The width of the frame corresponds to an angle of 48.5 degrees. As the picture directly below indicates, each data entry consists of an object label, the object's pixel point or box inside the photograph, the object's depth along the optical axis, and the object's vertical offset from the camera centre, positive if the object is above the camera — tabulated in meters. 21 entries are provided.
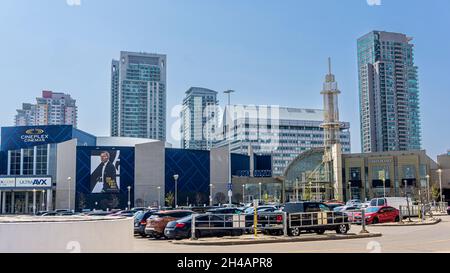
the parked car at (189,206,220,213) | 41.66 -2.61
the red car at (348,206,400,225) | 32.91 -2.55
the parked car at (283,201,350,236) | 21.95 -1.88
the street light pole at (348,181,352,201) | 90.54 -2.11
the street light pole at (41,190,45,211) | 75.94 -3.01
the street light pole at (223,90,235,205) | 91.94 +13.80
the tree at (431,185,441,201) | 74.43 -2.49
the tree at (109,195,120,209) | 80.00 -3.54
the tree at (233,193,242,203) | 94.44 -3.56
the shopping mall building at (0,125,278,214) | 76.88 +0.99
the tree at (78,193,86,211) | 77.50 -3.55
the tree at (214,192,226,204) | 88.62 -3.49
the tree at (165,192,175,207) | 81.45 -3.33
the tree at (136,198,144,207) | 80.50 -3.75
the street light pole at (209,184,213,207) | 85.64 -2.68
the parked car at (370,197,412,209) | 43.44 -2.10
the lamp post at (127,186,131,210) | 78.78 -2.75
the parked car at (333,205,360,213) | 40.10 -2.43
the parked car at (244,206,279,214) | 36.62 -2.27
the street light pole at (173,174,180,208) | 82.31 -2.27
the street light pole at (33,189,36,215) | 73.50 -3.04
